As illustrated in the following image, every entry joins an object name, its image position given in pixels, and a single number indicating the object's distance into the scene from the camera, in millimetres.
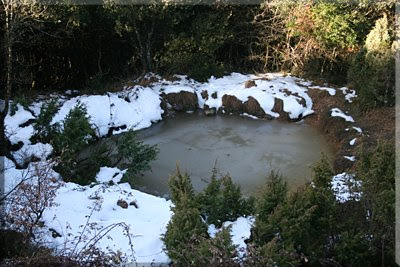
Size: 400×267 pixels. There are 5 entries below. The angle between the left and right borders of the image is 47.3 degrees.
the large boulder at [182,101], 11539
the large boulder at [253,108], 11078
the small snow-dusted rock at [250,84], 11781
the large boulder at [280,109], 10875
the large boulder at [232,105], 11328
